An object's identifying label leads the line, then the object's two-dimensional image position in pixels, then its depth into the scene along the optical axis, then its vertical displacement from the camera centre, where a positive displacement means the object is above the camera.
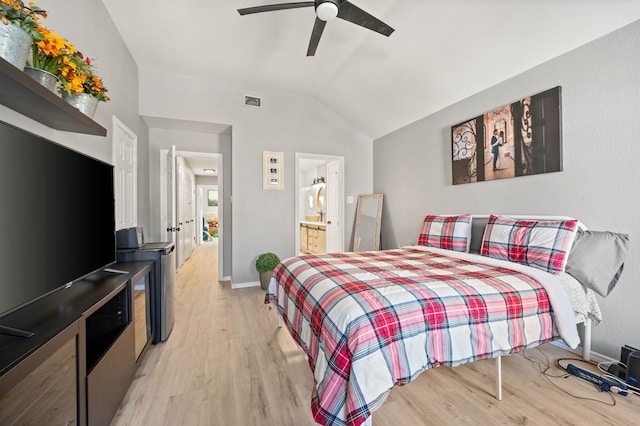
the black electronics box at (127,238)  2.36 -0.20
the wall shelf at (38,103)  0.99 +0.49
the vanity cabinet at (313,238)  5.88 -0.58
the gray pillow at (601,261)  1.95 -0.35
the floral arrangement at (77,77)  1.36 +0.73
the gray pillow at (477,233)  2.77 -0.21
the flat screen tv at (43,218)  0.93 -0.01
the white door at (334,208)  4.89 +0.10
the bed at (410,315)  1.25 -0.56
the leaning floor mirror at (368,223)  4.65 -0.16
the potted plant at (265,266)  3.90 -0.73
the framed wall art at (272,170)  4.25 +0.67
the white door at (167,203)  3.73 +0.16
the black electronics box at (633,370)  1.77 -1.01
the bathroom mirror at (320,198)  6.95 +0.39
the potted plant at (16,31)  0.99 +0.68
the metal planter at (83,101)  1.54 +0.64
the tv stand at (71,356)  0.81 -0.53
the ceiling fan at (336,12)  1.98 +1.49
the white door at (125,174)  2.71 +0.44
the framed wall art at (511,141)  2.41 +0.70
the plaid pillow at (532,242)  2.01 -0.23
